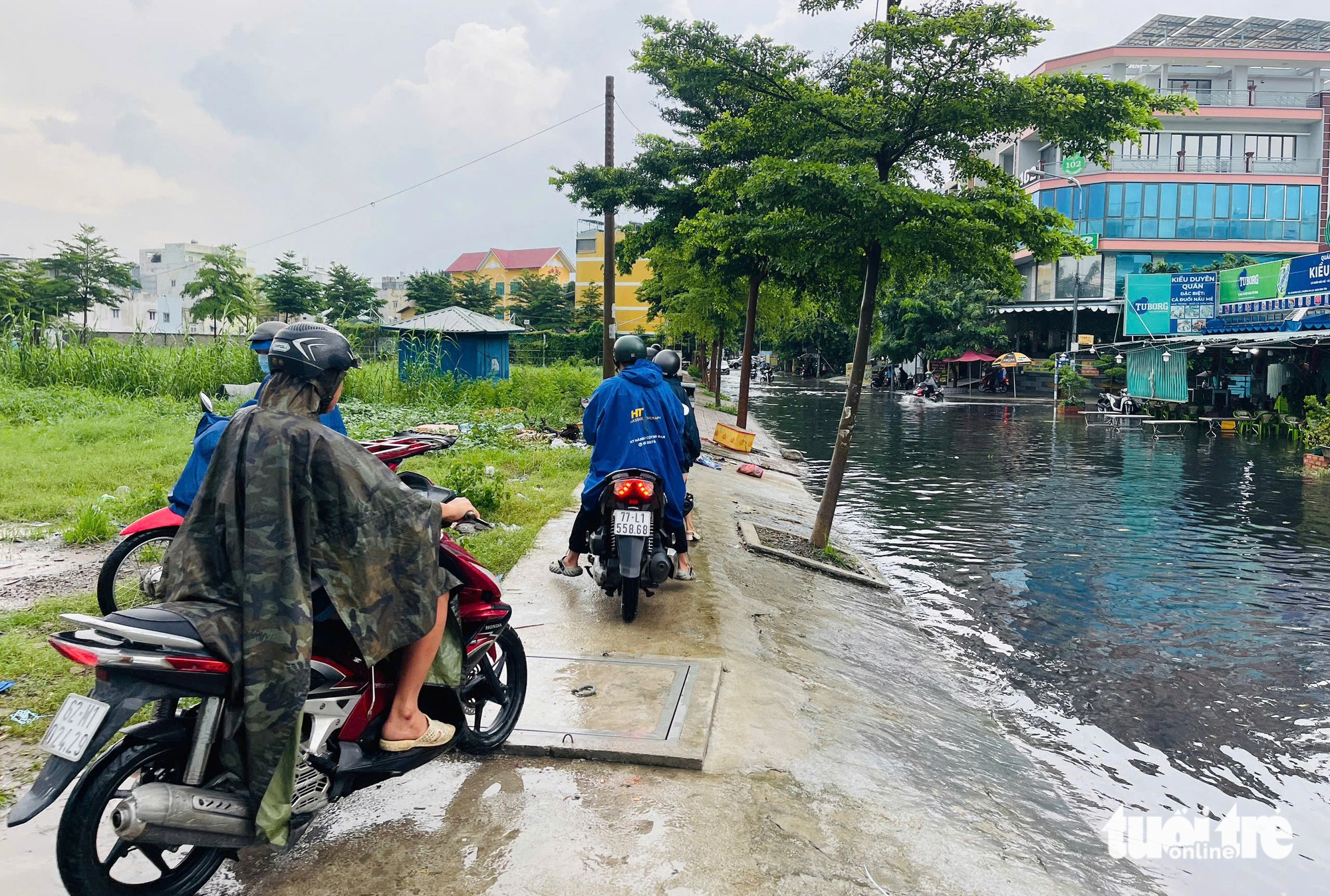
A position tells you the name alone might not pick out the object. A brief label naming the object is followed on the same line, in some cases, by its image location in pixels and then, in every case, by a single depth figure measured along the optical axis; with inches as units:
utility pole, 791.7
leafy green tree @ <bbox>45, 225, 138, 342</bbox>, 1765.5
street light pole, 1568.7
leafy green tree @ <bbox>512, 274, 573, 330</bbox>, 2657.5
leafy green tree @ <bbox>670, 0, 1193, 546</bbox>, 330.3
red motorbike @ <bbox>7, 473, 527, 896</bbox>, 98.8
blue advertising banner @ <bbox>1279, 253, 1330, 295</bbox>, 947.3
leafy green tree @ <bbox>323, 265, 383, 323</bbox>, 2217.0
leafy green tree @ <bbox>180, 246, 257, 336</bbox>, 1871.3
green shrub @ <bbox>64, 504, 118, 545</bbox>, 293.9
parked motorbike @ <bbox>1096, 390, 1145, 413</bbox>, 1314.0
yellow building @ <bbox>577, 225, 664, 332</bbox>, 3420.3
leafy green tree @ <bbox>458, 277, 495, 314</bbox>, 2591.0
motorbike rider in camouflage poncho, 105.7
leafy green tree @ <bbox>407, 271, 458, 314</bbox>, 2524.6
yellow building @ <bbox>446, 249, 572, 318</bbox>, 4377.5
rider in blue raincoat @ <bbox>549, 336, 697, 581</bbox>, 241.6
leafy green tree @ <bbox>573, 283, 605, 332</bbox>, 2662.4
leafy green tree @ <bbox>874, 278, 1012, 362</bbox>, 1935.3
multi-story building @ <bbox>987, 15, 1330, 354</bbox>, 1879.9
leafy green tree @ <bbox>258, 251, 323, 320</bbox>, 2031.3
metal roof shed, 906.1
